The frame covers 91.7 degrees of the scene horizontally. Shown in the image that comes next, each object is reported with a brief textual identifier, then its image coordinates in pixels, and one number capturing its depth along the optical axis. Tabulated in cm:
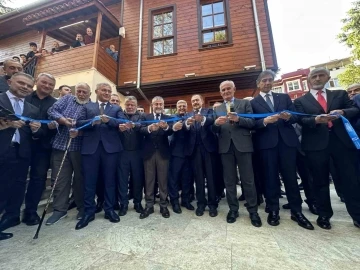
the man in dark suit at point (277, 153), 232
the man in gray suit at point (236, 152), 240
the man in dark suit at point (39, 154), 260
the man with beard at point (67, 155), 255
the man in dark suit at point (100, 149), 252
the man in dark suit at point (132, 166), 284
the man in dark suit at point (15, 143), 210
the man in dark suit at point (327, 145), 214
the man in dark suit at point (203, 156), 273
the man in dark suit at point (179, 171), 298
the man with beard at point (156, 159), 287
